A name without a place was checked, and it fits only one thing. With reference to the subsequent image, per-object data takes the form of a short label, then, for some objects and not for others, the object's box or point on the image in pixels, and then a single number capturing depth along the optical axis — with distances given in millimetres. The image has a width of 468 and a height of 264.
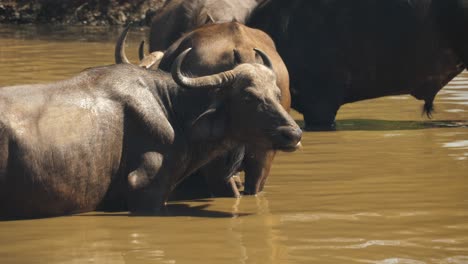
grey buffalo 16484
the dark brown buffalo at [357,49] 26453
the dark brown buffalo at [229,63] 18469
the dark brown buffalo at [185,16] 26094
